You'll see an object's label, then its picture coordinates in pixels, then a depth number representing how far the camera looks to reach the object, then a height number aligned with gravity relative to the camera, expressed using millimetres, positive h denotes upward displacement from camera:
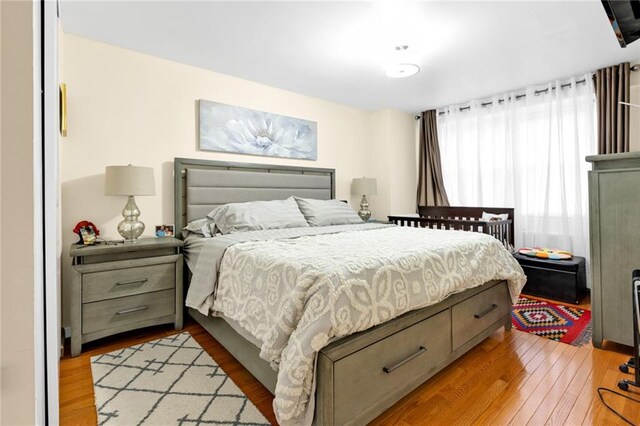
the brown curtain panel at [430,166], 4762 +725
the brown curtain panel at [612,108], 3160 +1057
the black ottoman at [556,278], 3137 -680
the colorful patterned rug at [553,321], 2381 -922
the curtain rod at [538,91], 3170 +1464
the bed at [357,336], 1254 -624
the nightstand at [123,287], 2146 -517
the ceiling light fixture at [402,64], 2764 +1315
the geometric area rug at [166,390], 1513 -951
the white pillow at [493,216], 3987 -41
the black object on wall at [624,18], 1463 +944
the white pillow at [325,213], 3283 +18
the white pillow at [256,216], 2747 -10
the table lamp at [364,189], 4312 +346
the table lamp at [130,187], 2432 +227
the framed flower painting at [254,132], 3217 +931
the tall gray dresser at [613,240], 2002 -186
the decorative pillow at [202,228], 2719 -108
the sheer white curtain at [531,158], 3541 +700
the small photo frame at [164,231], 2837 -134
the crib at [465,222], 3514 -97
